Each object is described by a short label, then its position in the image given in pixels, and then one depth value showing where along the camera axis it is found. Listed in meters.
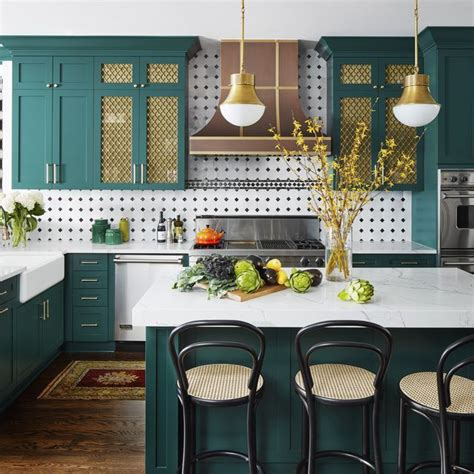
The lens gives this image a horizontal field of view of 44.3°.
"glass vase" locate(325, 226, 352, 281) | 3.09
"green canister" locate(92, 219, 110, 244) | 5.43
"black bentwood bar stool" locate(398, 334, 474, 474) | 2.19
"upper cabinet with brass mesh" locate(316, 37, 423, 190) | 5.22
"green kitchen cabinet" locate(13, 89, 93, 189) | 5.25
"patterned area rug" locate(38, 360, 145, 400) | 4.00
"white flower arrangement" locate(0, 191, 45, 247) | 4.93
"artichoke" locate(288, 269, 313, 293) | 2.81
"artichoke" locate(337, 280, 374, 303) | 2.55
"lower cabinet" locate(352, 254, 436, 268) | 4.95
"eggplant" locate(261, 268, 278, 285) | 2.91
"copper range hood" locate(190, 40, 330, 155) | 5.19
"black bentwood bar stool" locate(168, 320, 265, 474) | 2.20
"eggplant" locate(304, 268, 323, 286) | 2.97
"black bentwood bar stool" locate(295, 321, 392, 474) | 2.18
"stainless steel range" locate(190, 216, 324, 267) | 5.62
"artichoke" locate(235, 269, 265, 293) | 2.72
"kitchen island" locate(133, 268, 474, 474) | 2.67
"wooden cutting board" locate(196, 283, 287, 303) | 2.67
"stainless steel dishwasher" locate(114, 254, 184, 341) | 5.02
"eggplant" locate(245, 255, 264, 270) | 2.97
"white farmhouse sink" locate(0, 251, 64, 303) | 3.94
